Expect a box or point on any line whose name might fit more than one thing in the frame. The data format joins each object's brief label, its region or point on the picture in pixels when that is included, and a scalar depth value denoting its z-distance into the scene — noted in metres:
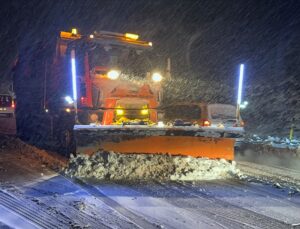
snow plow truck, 5.17
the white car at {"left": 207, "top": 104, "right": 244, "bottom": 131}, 7.90
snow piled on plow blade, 4.86
